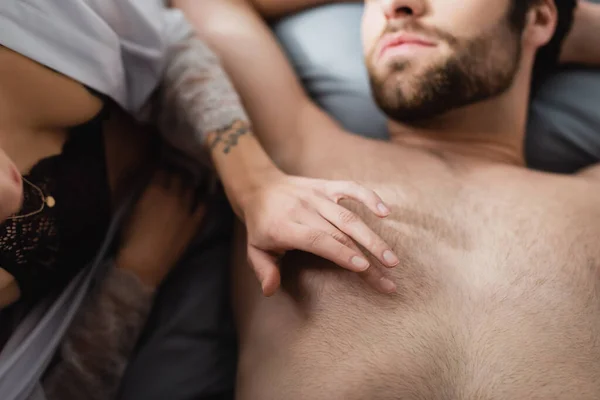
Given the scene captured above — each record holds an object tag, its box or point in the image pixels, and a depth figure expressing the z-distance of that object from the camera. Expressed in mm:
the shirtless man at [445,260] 587
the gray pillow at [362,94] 995
